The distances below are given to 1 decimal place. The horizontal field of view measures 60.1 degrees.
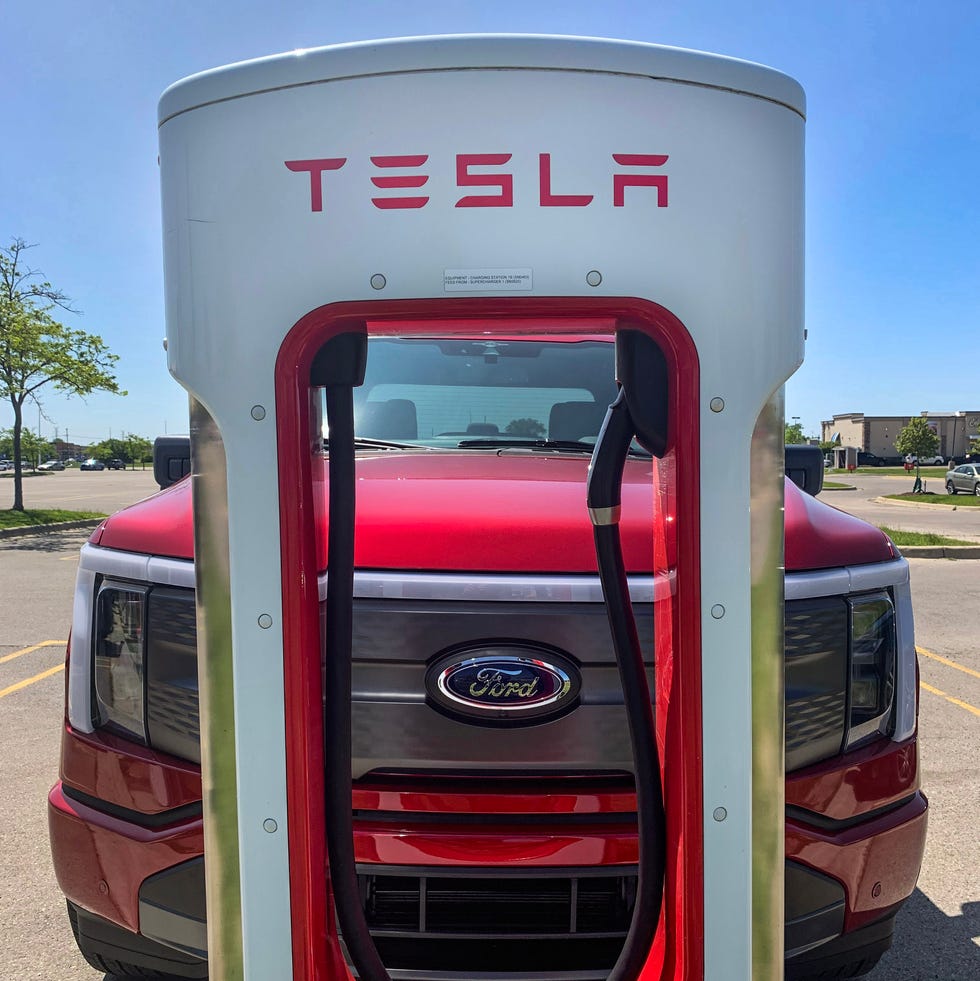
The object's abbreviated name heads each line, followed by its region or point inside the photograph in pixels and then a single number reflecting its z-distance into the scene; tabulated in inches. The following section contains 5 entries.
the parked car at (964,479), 1304.1
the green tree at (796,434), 3324.3
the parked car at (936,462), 3277.6
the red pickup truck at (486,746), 65.0
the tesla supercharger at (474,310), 47.8
